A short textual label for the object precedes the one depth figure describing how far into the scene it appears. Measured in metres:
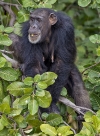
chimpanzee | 13.30
